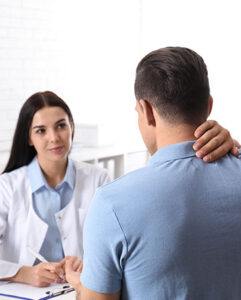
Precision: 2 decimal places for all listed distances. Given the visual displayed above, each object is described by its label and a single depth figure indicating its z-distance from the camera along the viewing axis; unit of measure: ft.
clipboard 4.83
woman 6.33
